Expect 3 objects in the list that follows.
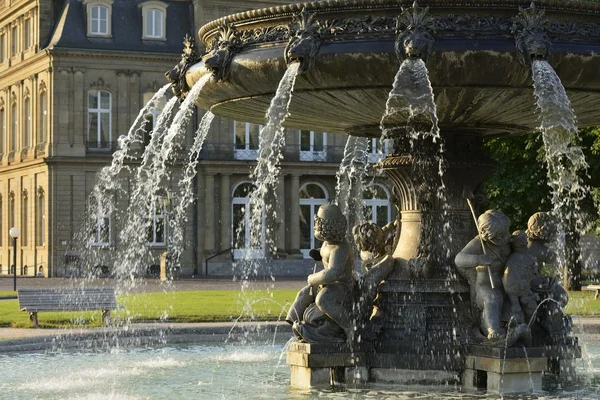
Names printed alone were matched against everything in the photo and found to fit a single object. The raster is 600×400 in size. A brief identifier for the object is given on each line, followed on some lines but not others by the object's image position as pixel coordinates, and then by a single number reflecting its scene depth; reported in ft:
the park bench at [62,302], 65.57
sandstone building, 179.73
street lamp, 120.78
